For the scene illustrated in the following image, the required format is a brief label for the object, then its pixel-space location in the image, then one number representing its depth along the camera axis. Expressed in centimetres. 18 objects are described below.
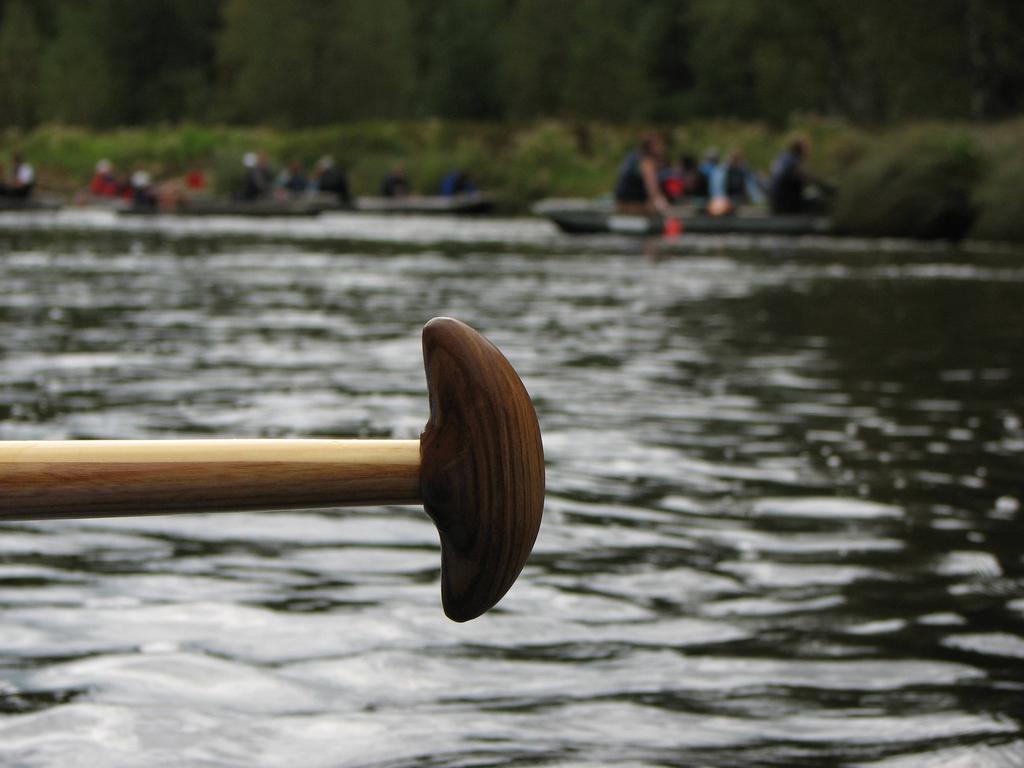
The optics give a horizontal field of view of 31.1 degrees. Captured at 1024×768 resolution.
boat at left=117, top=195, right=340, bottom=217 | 3725
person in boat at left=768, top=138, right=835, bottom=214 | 2811
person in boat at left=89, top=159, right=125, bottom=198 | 4422
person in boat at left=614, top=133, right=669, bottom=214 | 2738
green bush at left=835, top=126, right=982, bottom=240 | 2912
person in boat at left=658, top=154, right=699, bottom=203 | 3120
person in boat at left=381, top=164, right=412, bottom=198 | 4172
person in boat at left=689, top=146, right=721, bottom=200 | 3189
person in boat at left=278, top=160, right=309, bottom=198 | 4181
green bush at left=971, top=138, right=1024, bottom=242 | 2770
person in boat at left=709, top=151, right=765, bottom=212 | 3011
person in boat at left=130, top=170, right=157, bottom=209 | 3731
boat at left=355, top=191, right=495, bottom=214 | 3953
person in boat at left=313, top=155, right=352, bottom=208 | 4022
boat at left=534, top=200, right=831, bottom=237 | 2788
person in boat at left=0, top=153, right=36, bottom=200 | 3888
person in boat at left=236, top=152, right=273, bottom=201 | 3856
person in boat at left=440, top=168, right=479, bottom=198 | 4012
